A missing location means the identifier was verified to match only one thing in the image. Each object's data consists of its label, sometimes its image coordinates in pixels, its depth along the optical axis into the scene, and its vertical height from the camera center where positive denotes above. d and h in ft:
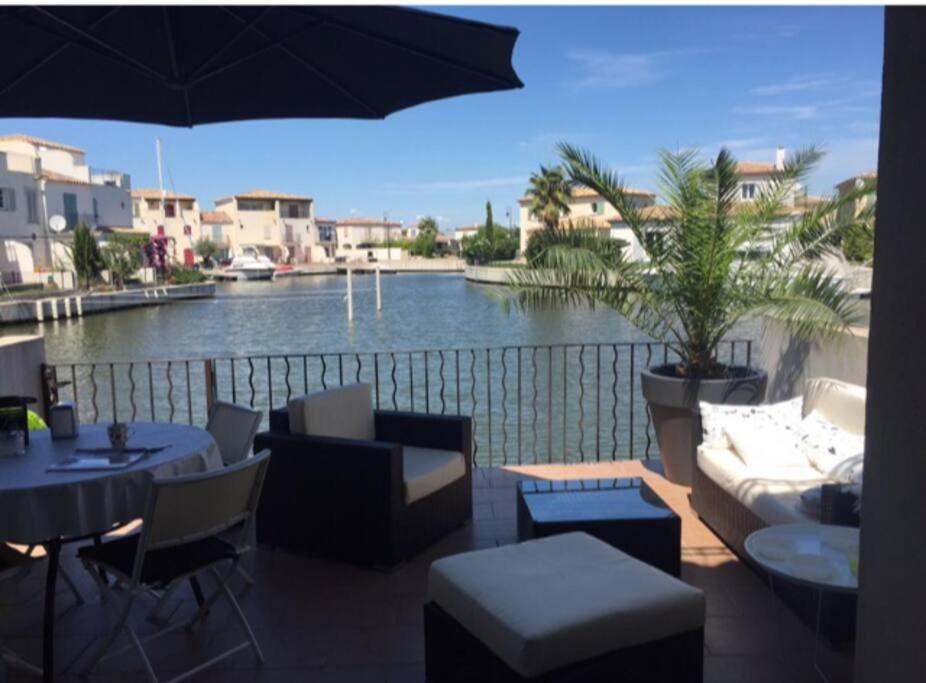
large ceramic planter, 15.51 -3.29
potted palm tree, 15.75 -0.41
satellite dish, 107.32 +6.44
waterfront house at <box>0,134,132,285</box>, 104.58 +10.52
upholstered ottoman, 6.29 -3.43
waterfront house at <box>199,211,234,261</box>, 203.21 +9.77
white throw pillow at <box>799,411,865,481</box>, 11.18 -3.20
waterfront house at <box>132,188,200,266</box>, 183.44 +12.82
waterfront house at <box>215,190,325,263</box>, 208.95 +11.85
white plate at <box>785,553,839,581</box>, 6.98 -3.23
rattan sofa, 8.66 -3.86
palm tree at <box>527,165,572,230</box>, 99.96 +8.66
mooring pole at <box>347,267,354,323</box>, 85.80 -5.66
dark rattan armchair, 11.13 -3.90
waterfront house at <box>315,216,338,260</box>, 241.35 +9.03
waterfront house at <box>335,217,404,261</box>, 238.68 +9.41
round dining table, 7.86 -2.65
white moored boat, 166.40 -1.50
